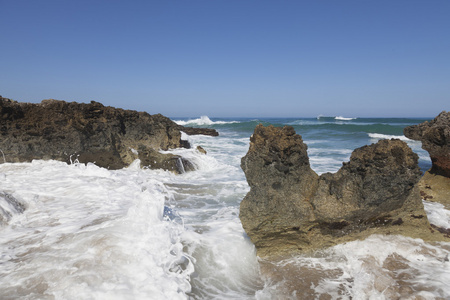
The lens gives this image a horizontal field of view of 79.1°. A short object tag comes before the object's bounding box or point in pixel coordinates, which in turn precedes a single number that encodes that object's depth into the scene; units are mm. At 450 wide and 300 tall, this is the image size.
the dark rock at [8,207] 3629
